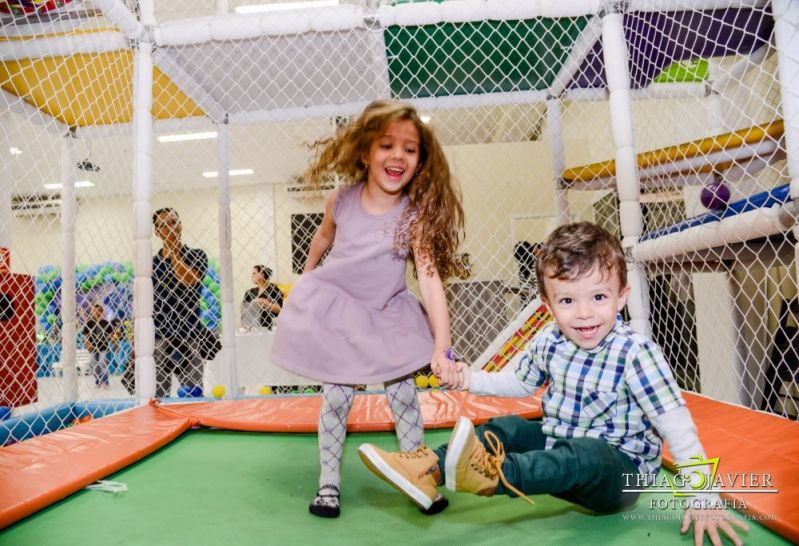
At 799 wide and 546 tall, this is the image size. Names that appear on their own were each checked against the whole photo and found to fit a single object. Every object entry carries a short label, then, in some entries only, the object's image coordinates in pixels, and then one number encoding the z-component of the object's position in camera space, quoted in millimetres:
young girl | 968
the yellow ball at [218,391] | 2283
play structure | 1182
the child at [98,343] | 3027
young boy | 698
